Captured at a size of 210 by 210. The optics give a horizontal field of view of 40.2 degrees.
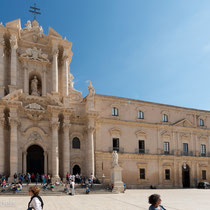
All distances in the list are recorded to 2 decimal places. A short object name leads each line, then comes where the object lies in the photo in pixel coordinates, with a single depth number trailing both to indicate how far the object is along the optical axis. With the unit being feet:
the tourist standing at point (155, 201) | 18.39
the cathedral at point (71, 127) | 101.04
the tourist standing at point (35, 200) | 21.68
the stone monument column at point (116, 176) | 91.83
